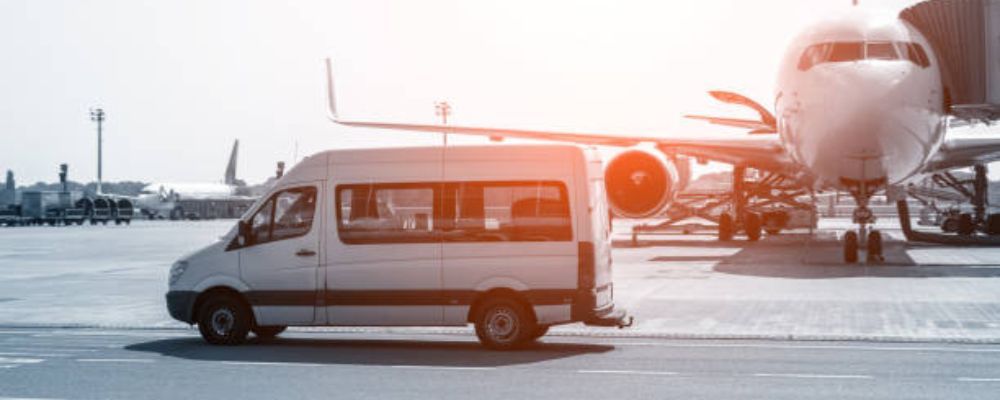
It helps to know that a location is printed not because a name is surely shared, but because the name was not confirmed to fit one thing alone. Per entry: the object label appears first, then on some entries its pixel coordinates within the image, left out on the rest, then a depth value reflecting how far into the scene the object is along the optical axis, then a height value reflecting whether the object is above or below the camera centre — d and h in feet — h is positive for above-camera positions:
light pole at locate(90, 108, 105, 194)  390.83 +35.96
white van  40.75 -1.04
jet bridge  84.69 +12.71
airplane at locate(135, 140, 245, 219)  394.93 +9.79
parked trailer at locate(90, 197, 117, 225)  307.58 +2.99
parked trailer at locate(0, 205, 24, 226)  282.56 +1.84
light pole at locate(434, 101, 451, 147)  274.57 +26.48
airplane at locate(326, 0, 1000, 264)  72.74 +6.83
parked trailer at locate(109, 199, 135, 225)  284.88 +2.82
